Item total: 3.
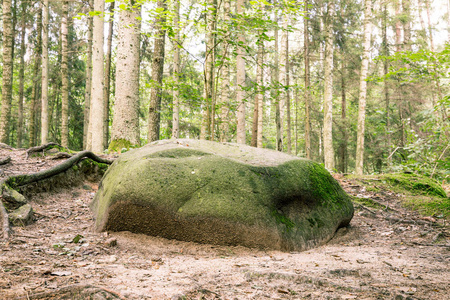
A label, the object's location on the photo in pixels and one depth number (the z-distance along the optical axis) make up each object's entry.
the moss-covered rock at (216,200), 3.57
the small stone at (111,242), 3.19
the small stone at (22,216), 3.32
